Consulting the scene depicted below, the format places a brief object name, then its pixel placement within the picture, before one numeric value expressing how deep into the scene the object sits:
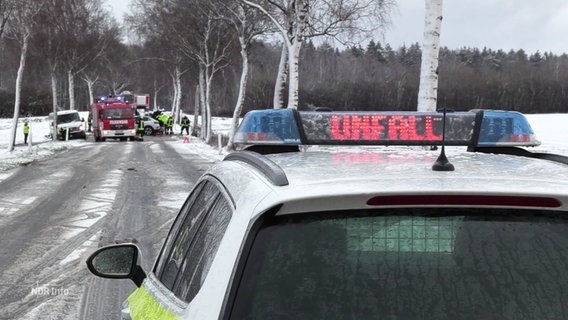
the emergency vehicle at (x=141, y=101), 74.44
